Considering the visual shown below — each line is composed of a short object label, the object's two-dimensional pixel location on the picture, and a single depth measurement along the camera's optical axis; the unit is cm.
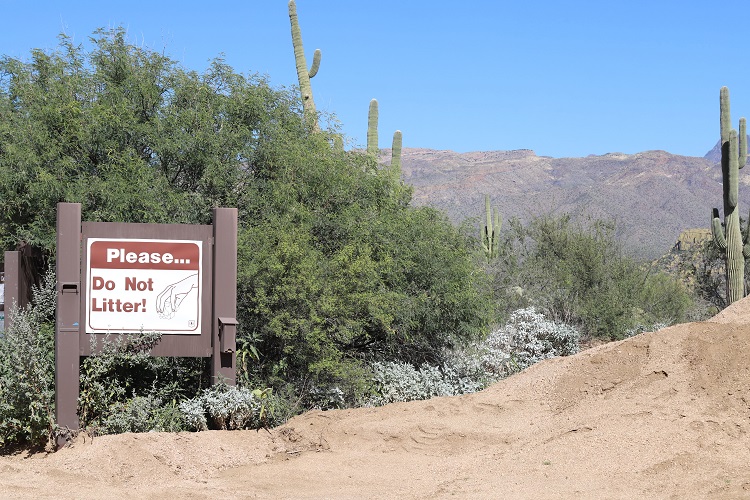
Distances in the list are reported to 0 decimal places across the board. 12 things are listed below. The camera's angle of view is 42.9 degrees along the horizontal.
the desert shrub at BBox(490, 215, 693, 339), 2417
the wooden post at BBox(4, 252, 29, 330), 1329
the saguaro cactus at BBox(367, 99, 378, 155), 2267
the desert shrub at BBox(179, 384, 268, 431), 1112
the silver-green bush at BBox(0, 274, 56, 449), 1035
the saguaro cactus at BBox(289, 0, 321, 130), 2125
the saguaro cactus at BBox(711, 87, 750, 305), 2502
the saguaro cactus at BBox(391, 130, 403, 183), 2147
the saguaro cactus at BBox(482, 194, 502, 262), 3199
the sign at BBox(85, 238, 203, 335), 1126
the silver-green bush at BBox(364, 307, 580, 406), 1407
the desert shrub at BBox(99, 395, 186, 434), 1105
